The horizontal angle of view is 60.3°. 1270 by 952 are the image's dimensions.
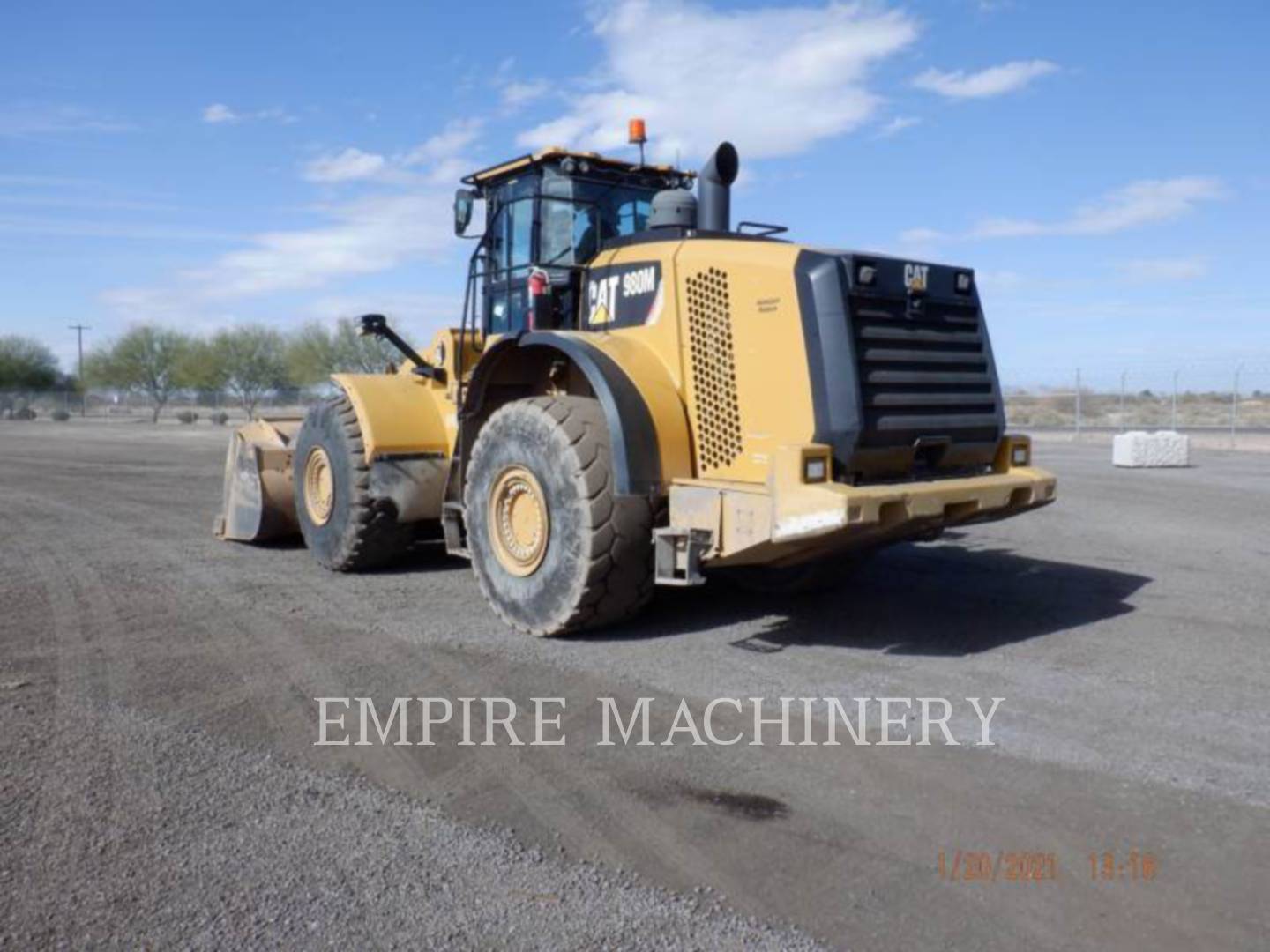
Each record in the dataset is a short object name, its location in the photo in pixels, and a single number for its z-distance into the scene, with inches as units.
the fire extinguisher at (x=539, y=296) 288.0
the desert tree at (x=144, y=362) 2802.7
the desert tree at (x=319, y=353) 2402.8
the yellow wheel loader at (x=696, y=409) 223.0
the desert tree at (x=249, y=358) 2632.9
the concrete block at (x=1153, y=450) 795.4
